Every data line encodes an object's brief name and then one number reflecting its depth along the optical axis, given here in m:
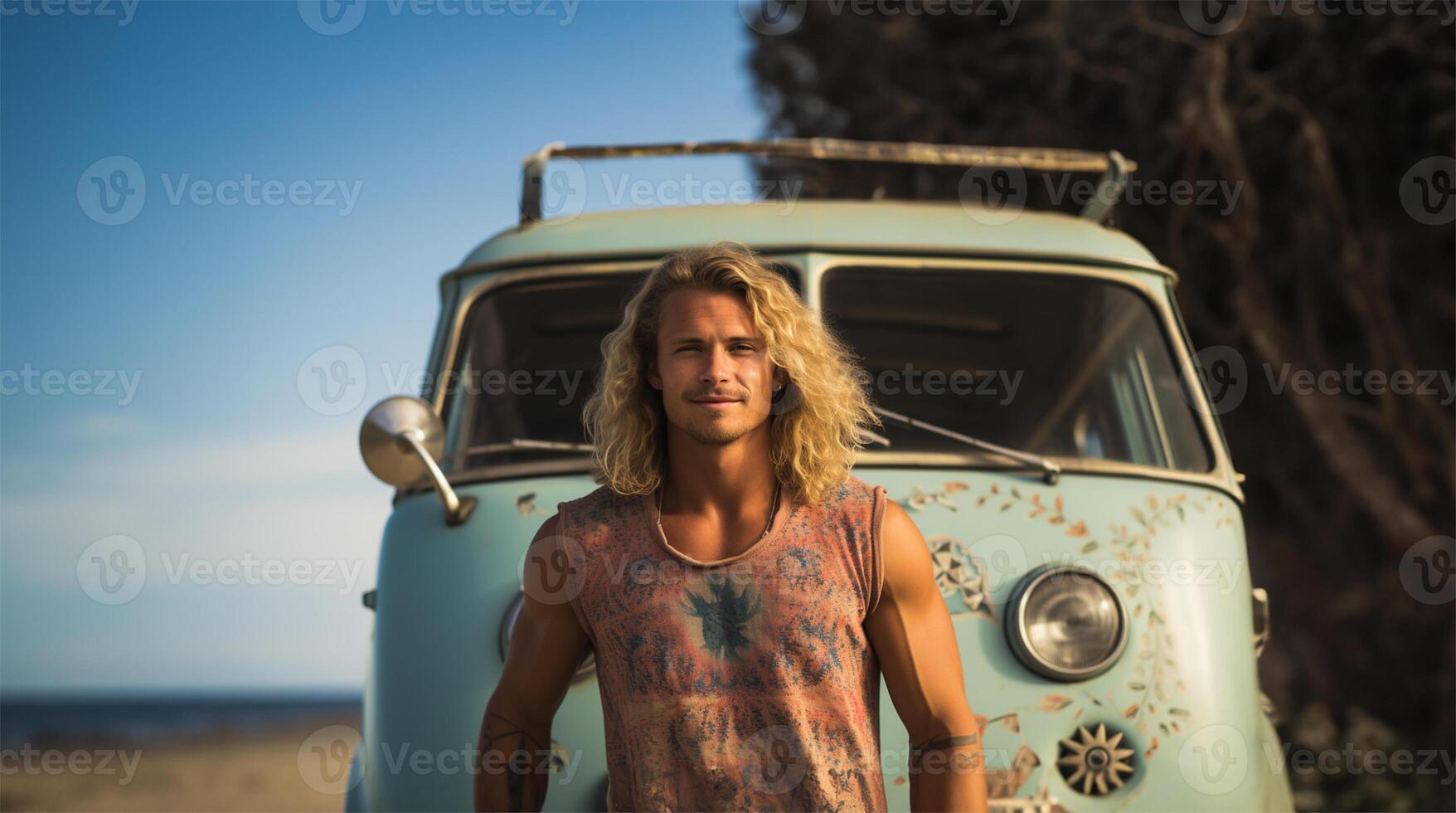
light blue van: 2.68
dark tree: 7.10
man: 1.74
